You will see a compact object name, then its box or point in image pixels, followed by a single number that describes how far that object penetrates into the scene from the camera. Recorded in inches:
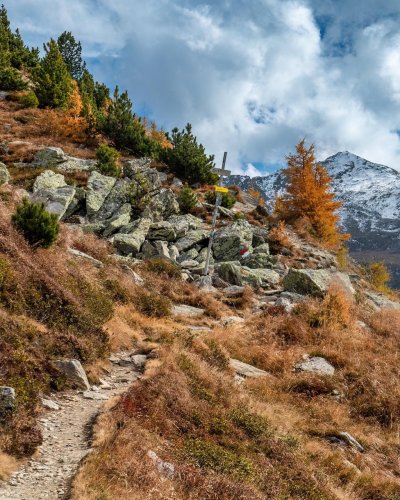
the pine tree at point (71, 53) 3095.5
